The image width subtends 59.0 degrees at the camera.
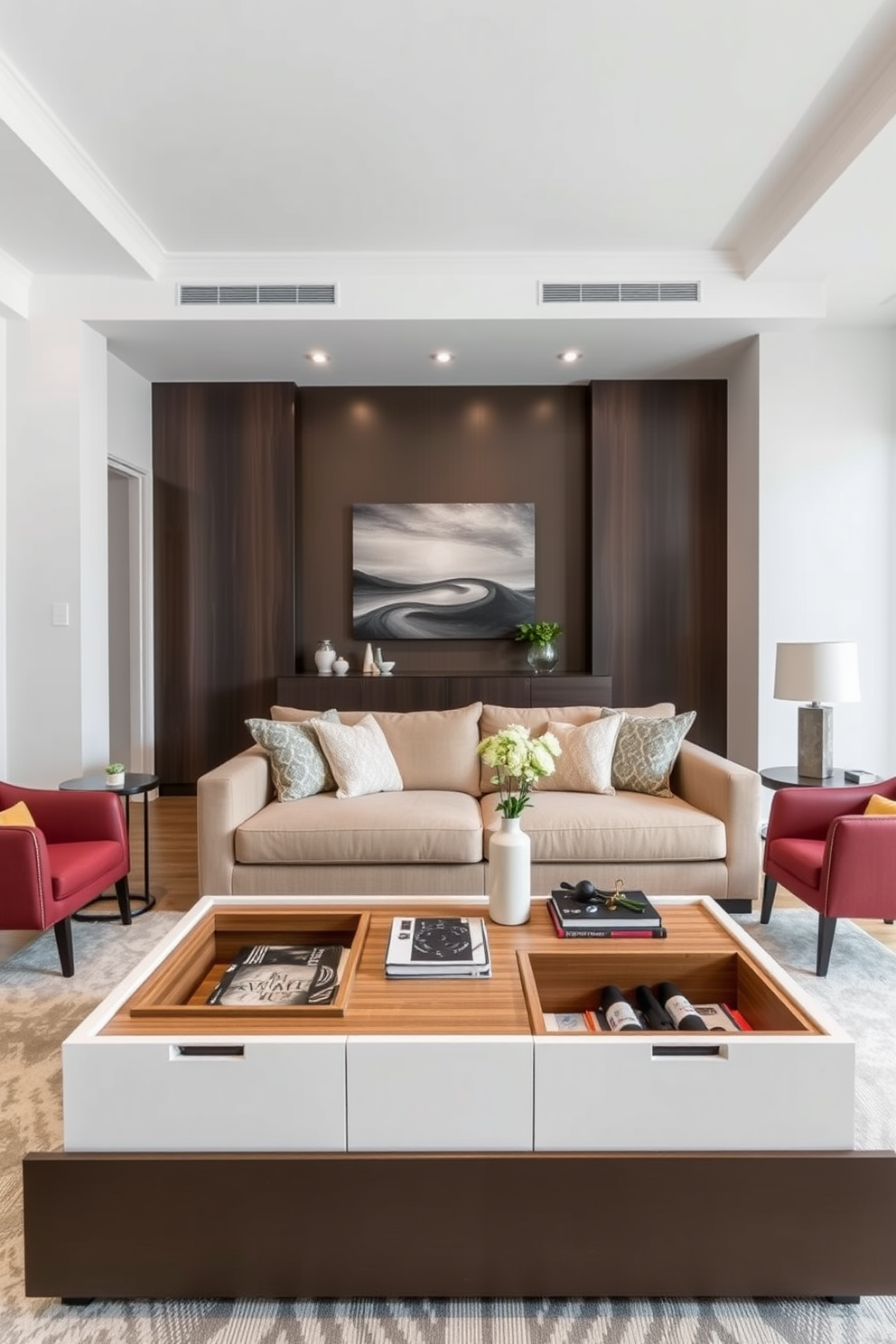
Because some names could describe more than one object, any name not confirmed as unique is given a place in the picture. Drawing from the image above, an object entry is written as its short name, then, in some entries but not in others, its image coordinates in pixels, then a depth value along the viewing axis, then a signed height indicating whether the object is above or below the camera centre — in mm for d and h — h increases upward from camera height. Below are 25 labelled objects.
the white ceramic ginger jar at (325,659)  5332 +23
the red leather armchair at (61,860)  2512 -684
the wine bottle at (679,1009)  1543 -710
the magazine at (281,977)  1609 -685
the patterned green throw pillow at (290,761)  3273 -406
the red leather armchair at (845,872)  2596 -701
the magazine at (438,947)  1684 -639
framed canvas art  5496 +646
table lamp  3240 -97
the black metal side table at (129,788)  3275 -525
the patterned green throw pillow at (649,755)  3395 -397
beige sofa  2947 -687
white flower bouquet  2031 -243
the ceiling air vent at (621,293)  4227 +1982
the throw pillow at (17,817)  2781 -549
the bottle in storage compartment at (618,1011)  1534 -705
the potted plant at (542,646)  5316 +115
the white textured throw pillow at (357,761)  3299 -415
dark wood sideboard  5090 -181
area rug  1326 -1131
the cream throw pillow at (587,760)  3381 -416
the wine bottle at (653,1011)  1593 -726
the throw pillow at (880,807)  2831 -519
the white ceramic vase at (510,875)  1987 -536
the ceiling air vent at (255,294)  4219 +1967
